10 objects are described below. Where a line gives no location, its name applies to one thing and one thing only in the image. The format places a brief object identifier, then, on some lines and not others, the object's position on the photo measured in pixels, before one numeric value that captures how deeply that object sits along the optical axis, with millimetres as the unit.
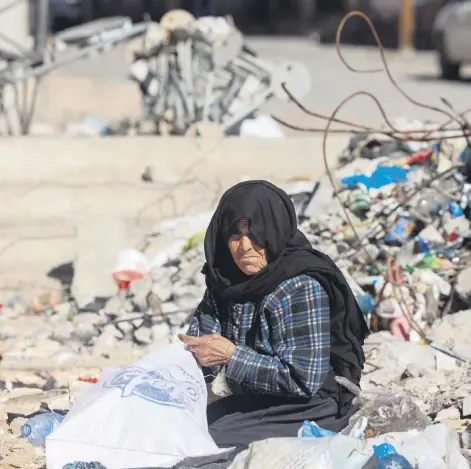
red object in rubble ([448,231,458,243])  13219
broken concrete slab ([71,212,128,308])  13648
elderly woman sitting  7004
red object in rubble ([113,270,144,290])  13422
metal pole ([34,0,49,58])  20302
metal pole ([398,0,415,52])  46500
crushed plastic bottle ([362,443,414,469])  6234
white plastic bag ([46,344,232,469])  6719
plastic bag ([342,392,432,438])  7414
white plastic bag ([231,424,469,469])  6434
